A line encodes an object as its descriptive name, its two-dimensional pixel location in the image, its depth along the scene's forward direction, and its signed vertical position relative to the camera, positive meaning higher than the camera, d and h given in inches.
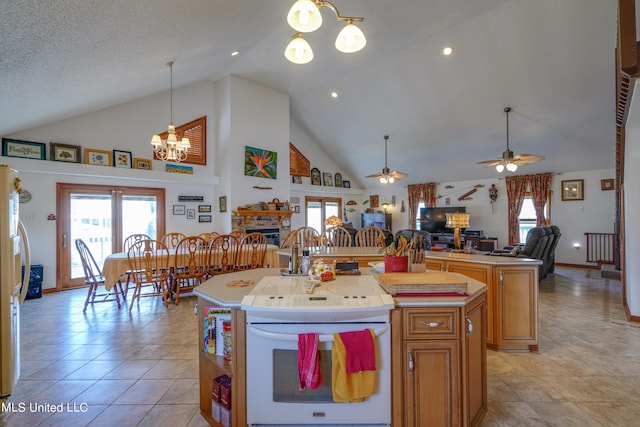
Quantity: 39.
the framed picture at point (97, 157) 216.2 +42.0
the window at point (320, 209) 384.5 +5.7
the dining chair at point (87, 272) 164.6 -32.0
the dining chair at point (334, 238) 181.0 -15.6
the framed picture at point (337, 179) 407.5 +46.5
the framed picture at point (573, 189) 286.0 +22.1
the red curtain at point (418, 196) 383.9 +21.8
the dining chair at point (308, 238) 178.4 -14.9
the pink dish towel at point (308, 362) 58.1 -28.9
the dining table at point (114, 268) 155.3 -28.2
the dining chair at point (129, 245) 170.3 -22.7
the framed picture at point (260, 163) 267.4 +46.8
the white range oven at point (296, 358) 60.1 -29.7
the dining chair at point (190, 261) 174.2 -27.6
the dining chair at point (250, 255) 189.0 -26.6
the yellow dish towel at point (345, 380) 58.2 -32.8
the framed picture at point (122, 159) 226.5 +42.2
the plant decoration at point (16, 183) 90.2 +9.5
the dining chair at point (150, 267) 161.6 -29.2
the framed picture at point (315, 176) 377.4 +47.0
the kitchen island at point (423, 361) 62.1 -30.8
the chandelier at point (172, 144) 178.2 +43.9
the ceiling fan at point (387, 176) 246.4 +31.2
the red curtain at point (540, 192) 299.9 +20.8
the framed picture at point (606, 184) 271.4 +25.5
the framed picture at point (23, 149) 189.3 +42.5
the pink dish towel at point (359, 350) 58.4 -26.8
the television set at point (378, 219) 408.8 -8.9
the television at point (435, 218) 355.8 -6.4
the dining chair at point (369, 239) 180.1 -15.7
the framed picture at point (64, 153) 203.8 +42.9
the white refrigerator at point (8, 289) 81.4 -20.7
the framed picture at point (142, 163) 235.0 +40.1
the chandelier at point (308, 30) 69.3 +46.0
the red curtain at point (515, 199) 315.3 +14.2
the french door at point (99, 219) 211.8 -3.9
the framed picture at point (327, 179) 391.5 +45.4
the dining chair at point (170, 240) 233.7 -21.2
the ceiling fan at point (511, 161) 181.7 +32.8
